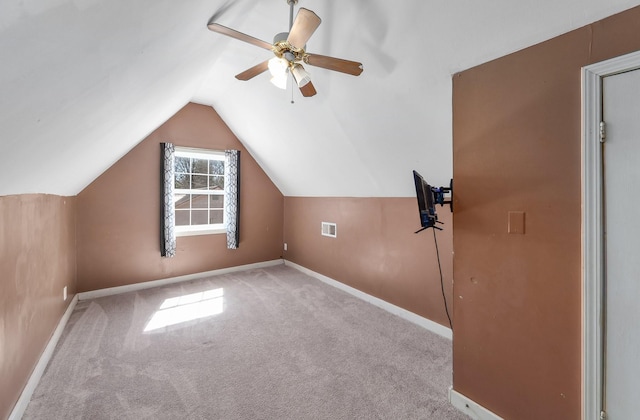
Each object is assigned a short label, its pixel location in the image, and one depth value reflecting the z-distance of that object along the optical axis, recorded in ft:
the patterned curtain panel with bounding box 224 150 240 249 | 14.83
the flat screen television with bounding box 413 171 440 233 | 5.34
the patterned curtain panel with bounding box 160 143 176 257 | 12.97
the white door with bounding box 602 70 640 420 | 3.88
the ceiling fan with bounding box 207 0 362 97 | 5.12
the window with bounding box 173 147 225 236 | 14.03
